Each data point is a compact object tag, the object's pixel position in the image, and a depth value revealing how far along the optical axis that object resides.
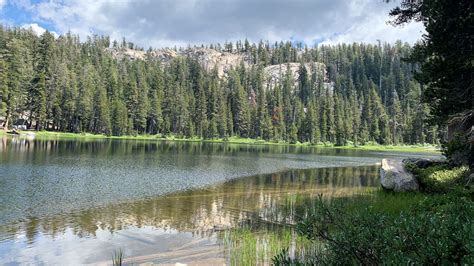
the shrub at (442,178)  21.59
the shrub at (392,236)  5.81
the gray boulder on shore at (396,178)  25.75
